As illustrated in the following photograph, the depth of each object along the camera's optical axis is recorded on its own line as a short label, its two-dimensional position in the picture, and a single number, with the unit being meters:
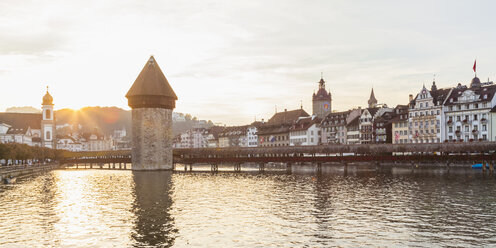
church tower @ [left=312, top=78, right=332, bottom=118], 131.50
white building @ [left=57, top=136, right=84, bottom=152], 169.50
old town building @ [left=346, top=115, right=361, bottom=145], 101.69
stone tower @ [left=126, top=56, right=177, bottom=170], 67.06
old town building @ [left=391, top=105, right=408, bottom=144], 90.62
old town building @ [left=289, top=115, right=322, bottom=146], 111.44
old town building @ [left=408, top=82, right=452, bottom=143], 84.56
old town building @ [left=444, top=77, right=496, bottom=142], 76.81
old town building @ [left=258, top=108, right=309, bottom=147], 120.18
